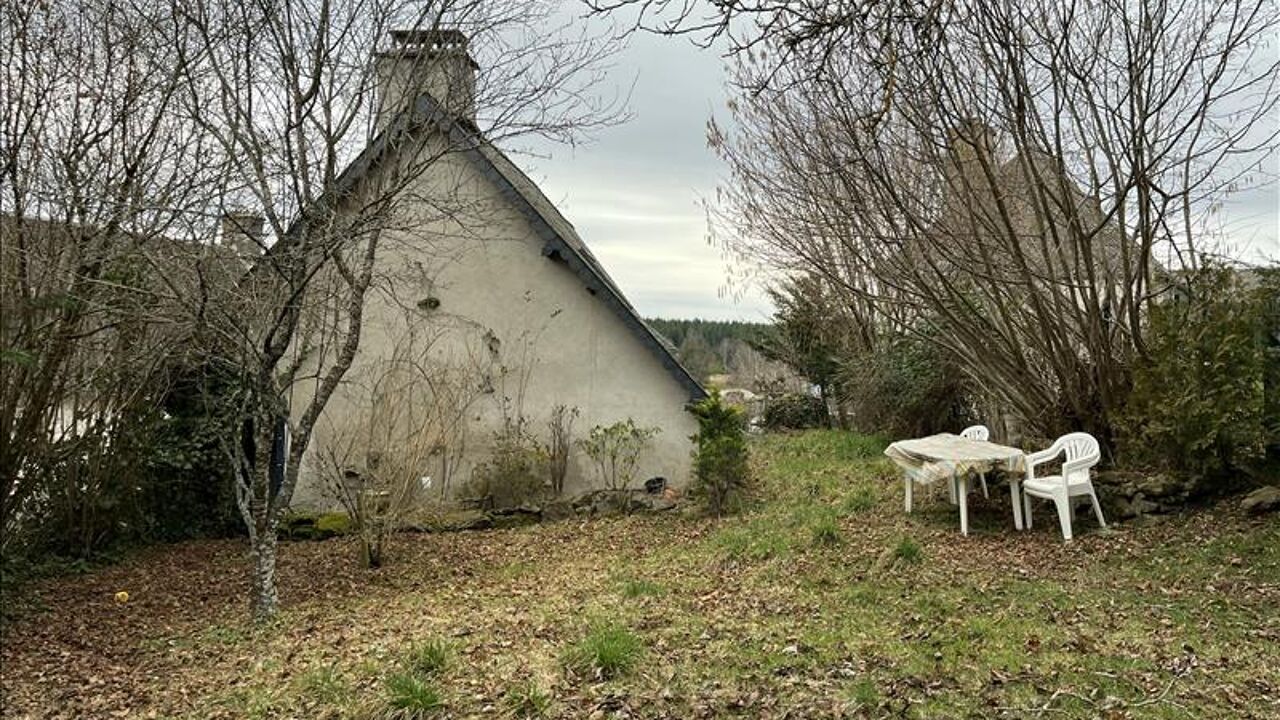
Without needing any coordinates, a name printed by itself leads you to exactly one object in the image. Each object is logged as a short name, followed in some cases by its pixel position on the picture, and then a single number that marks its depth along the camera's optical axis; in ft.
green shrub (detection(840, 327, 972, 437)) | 48.60
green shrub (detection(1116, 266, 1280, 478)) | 24.84
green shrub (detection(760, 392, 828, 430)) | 76.23
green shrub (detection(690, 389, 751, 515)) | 35.63
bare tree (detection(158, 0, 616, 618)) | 24.02
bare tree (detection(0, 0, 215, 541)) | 22.86
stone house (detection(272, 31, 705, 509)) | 38.68
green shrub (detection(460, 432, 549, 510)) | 38.09
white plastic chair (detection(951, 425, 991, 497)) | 33.76
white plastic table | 27.14
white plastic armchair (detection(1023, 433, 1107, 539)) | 25.53
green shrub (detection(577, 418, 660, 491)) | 39.04
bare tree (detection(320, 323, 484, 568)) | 31.27
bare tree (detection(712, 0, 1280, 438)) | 26.09
